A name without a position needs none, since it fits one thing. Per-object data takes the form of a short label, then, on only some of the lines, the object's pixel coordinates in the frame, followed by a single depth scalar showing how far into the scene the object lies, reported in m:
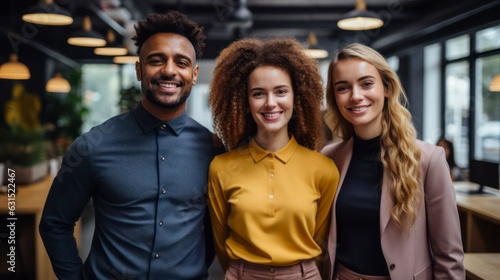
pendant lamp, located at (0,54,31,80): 6.65
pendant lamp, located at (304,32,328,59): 7.43
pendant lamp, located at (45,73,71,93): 9.04
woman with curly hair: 1.78
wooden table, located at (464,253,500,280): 2.41
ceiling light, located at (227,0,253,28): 7.22
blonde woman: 1.80
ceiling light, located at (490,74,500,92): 5.54
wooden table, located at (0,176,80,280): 3.89
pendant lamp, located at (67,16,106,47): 5.41
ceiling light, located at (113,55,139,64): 8.14
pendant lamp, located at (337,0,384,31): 4.93
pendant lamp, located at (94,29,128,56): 7.13
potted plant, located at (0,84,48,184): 4.73
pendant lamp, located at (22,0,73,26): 3.99
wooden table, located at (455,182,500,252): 3.59
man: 1.75
